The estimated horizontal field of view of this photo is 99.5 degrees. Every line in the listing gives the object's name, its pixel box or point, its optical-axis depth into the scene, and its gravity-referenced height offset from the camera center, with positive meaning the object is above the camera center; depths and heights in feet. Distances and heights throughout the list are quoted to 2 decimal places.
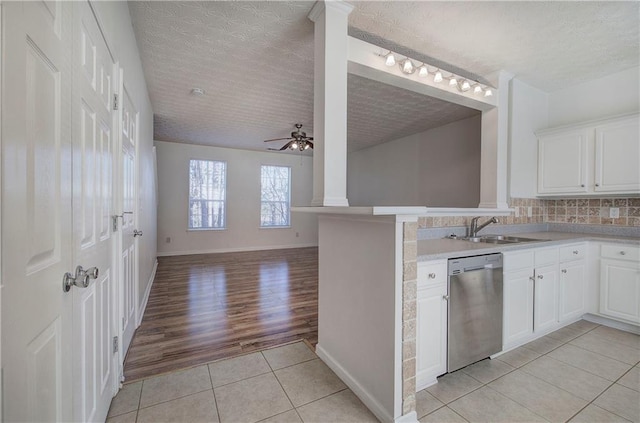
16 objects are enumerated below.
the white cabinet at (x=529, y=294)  6.86 -2.28
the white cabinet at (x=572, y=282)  8.16 -2.24
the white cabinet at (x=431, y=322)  5.41 -2.31
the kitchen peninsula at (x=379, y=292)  4.67 -1.65
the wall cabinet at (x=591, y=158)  8.52 +1.79
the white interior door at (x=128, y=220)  6.14 -0.31
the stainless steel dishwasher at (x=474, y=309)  5.82 -2.24
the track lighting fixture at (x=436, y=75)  7.19 +4.01
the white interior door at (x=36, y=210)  1.97 -0.02
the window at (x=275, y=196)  23.48 +1.12
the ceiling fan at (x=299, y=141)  14.38 +3.66
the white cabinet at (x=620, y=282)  7.98 -2.18
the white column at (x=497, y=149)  9.56 +2.16
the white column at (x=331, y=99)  6.21 +2.57
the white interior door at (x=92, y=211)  3.32 -0.05
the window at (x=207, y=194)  20.89 +1.15
